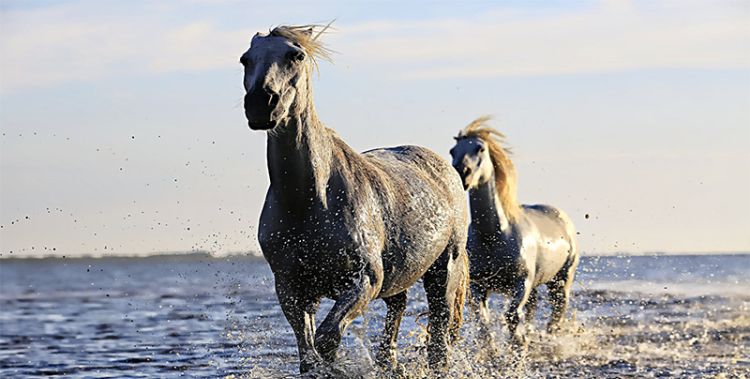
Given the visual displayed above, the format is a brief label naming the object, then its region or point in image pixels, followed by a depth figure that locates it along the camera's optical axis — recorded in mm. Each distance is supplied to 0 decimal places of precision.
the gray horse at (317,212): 12516
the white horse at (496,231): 23044
